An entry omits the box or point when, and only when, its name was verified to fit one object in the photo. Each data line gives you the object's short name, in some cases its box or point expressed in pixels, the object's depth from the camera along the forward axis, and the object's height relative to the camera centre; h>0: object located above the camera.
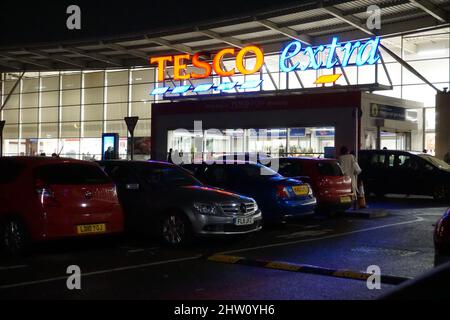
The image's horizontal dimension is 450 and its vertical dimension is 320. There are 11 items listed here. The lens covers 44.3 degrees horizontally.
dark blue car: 11.06 -0.68
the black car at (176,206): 8.84 -0.89
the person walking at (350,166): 14.67 -0.33
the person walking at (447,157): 21.37 -0.11
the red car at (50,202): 8.09 -0.77
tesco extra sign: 22.45 +4.36
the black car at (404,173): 17.33 -0.61
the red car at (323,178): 12.75 -0.56
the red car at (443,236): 5.48 -0.82
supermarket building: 21.78 +3.70
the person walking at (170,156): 23.32 -0.18
